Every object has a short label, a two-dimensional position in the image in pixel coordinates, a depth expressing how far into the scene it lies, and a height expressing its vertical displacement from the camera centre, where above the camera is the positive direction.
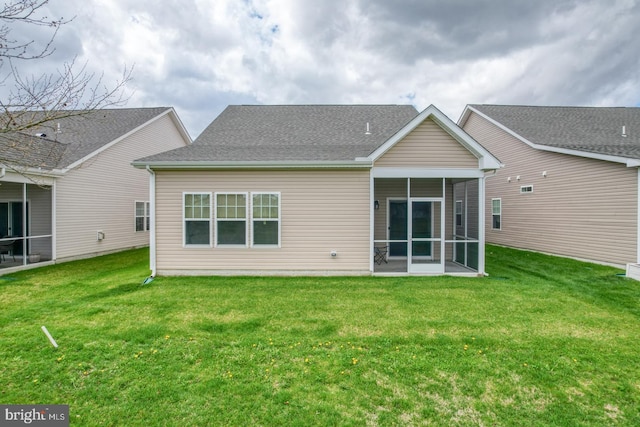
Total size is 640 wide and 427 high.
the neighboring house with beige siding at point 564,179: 9.25 +1.27
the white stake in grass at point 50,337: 4.43 -1.85
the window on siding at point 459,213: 15.85 +0.04
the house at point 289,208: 8.48 +0.16
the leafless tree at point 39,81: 3.70 +1.87
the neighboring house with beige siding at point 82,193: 10.82 +0.79
